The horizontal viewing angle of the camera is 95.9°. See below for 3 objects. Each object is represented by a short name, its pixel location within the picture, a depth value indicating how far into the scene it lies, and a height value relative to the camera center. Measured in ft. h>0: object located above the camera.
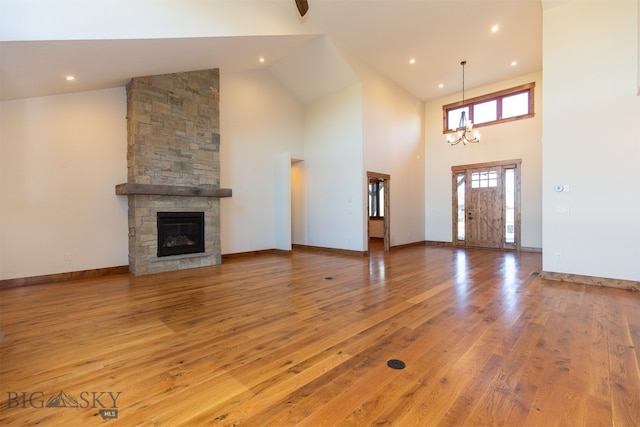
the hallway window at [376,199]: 34.76 +1.50
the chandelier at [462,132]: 22.85 +6.68
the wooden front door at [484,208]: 26.96 +0.22
